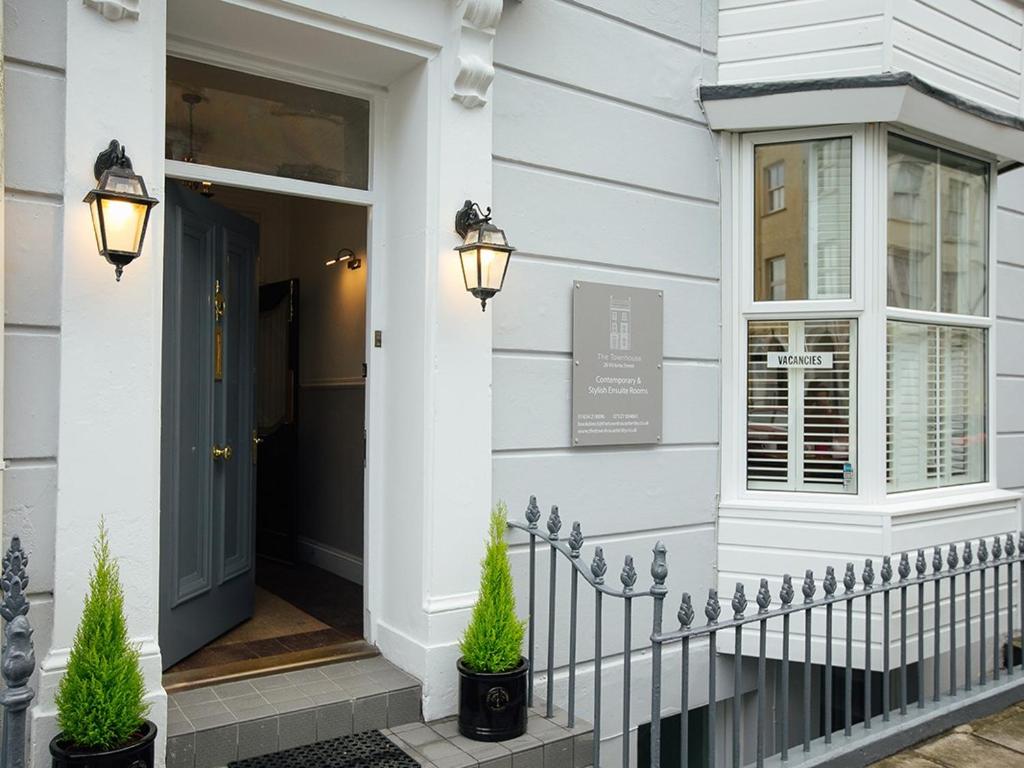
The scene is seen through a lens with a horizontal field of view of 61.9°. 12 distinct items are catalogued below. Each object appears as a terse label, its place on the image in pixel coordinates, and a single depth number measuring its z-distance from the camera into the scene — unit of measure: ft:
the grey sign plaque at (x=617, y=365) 14.47
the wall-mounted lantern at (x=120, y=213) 9.56
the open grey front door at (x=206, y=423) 12.89
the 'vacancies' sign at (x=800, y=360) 16.07
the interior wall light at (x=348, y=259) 19.65
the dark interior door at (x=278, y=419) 22.06
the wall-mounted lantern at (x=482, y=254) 12.31
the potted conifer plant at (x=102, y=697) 8.93
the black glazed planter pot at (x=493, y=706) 11.54
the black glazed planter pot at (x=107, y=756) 8.78
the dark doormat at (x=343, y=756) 10.96
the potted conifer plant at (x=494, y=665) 11.55
